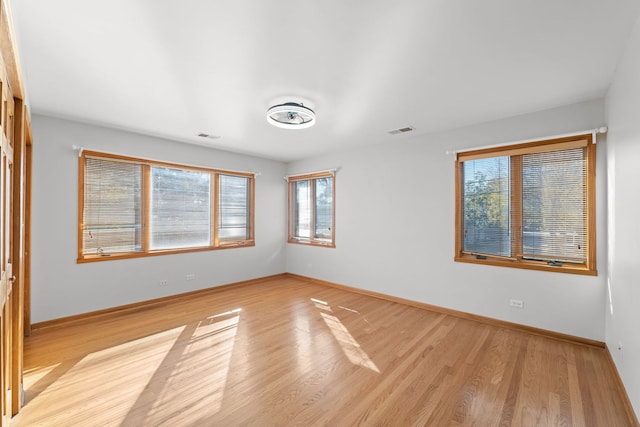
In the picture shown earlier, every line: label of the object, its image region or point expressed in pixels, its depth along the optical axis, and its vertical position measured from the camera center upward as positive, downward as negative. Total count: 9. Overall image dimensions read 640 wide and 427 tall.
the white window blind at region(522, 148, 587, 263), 3.08 +0.11
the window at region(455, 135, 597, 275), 3.06 +0.11
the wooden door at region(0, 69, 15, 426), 1.45 -0.20
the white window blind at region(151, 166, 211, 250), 4.47 +0.11
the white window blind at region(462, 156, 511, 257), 3.58 +0.12
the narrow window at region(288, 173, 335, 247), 5.63 +0.13
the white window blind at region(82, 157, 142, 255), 3.81 +0.11
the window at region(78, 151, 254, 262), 3.84 +0.11
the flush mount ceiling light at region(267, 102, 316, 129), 2.97 +1.09
